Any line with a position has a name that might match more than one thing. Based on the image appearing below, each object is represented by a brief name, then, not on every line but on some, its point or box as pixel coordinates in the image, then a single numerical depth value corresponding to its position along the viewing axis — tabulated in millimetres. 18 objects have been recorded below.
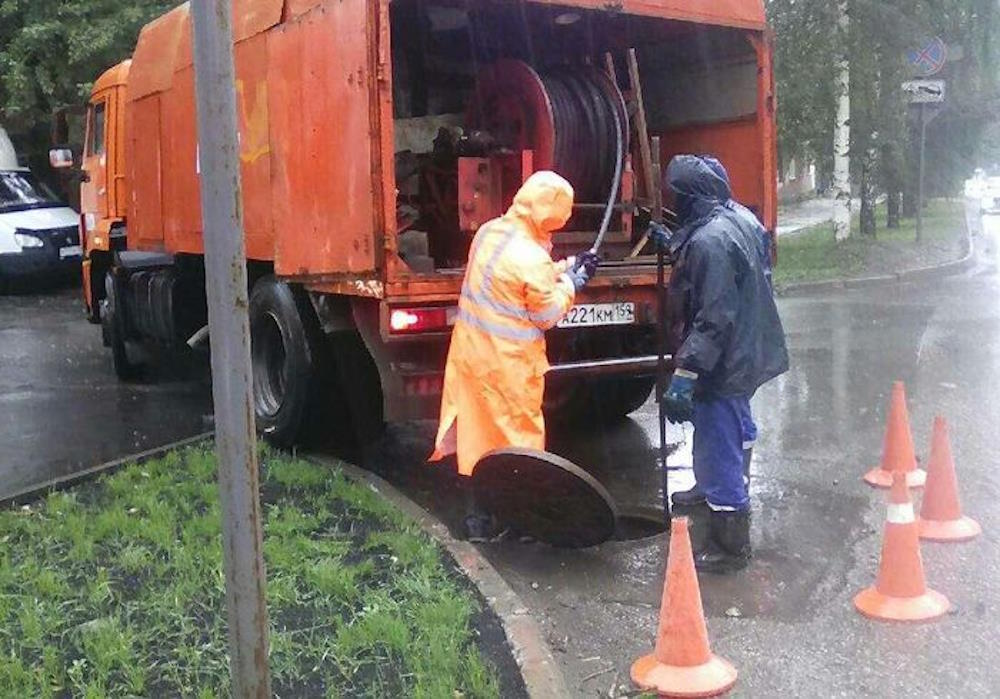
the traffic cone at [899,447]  5629
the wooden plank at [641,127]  6250
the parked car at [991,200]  39938
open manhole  5168
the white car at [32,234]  16906
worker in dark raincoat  4527
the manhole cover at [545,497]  4359
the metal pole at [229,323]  2498
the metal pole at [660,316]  4934
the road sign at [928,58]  17219
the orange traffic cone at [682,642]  3586
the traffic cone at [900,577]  4145
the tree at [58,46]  14836
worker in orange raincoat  4715
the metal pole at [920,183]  18719
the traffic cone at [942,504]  4977
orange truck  5324
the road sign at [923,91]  17656
